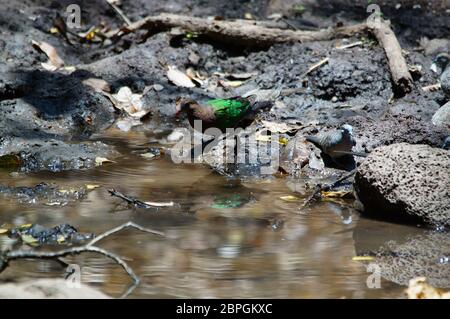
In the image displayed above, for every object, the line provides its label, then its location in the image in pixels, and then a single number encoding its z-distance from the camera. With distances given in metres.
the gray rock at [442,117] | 13.64
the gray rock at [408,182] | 9.52
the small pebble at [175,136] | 14.68
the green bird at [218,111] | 13.44
